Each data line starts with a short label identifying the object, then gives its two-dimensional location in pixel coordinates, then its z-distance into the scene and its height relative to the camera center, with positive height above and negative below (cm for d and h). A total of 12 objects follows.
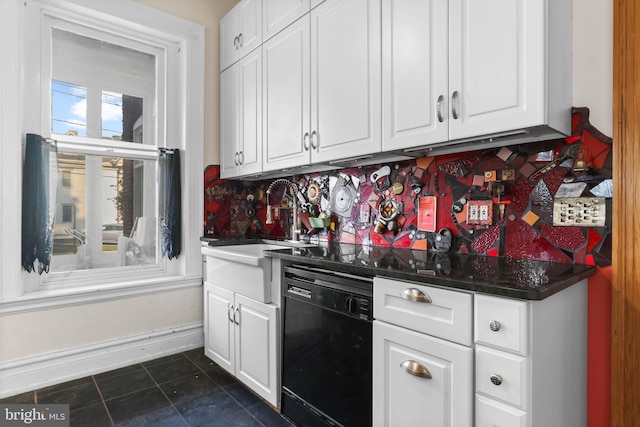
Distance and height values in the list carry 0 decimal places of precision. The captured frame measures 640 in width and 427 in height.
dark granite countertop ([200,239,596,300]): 106 -22
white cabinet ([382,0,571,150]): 124 +55
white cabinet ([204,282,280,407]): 191 -77
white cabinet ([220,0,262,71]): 254 +137
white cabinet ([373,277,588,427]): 103 -48
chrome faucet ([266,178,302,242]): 268 +5
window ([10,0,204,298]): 238 +63
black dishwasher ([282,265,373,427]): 146 -62
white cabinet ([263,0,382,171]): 178 +71
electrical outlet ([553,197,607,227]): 137 +0
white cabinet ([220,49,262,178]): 256 +72
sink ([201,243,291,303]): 195 -36
